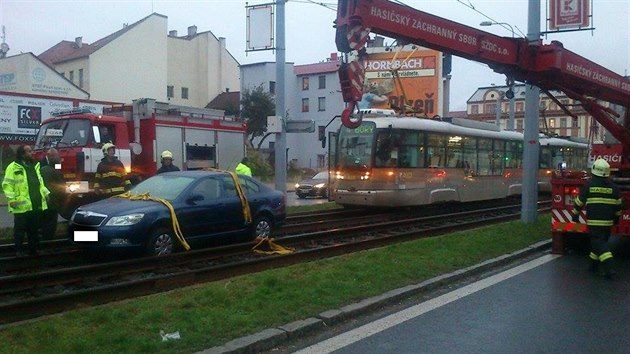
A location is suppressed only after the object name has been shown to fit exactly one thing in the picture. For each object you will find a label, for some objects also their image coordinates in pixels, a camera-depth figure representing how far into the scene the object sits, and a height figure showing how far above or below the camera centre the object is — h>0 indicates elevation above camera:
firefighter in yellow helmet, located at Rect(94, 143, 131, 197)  13.99 -0.60
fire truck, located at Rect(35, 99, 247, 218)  16.12 +0.16
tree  60.62 +3.10
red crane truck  10.46 +1.39
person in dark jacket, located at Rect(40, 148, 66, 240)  12.58 -0.82
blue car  10.88 -1.16
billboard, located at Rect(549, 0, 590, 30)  15.83 +3.01
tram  19.67 -0.50
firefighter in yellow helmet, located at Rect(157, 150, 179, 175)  15.13 -0.40
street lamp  25.88 +4.51
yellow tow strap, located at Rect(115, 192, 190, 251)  11.49 -1.15
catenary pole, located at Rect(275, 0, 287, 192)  19.72 +1.22
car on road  31.50 -1.93
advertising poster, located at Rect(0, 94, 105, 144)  33.25 +1.54
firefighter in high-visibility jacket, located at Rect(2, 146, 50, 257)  11.27 -0.81
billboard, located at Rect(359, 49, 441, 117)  42.22 +4.08
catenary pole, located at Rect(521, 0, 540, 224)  16.42 -0.40
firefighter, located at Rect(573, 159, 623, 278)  10.64 -0.99
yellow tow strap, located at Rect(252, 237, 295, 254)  12.73 -1.90
